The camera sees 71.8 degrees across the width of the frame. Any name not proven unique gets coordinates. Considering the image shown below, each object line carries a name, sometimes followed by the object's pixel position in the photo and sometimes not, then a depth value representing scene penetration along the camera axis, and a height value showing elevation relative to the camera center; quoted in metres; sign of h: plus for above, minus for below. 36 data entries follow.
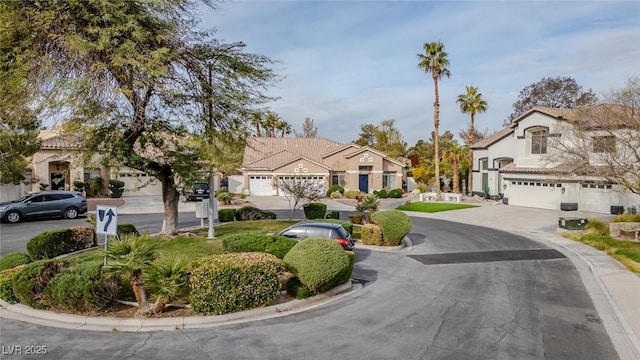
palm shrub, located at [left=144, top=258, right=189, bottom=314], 9.54 -2.15
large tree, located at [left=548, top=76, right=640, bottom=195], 18.84 +1.68
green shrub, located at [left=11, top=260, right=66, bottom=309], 9.87 -2.27
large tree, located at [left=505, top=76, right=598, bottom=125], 53.28 +10.53
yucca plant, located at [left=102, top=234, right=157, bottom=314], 9.33 -1.69
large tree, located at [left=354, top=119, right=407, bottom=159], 63.48 +6.46
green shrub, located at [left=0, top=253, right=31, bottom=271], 12.05 -2.17
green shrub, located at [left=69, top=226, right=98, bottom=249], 16.12 -2.00
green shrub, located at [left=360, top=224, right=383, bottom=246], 19.16 -2.39
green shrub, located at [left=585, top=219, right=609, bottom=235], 22.11 -2.48
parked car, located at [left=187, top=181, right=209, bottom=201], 38.69 -1.19
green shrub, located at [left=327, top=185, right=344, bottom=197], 45.12 -0.97
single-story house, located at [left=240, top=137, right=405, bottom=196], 46.16 +1.18
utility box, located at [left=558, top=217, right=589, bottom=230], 22.98 -2.36
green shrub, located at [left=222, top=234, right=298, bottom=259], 12.59 -1.84
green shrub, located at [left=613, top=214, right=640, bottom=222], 22.25 -2.05
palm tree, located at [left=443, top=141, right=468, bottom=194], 46.84 +2.46
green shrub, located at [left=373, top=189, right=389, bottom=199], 44.78 -1.45
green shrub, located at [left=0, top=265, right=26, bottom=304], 10.27 -2.50
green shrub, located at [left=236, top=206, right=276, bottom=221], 25.39 -1.94
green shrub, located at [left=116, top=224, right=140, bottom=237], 17.34 -1.90
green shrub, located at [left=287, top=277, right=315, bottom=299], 10.95 -2.74
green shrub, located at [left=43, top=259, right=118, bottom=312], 9.50 -2.36
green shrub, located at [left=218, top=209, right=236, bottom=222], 25.17 -1.94
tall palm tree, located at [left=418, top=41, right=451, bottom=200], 40.56 +10.47
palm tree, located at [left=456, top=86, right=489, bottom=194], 46.12 +7.83
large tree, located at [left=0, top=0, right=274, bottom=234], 13.66 +3.64
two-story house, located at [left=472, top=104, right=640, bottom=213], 23.72 +0.51
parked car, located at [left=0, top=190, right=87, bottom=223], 24.69 -1.39
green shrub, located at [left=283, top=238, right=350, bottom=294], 10.96 -2.08
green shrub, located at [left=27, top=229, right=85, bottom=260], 14.41 -2.09
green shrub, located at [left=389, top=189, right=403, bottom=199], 45.47 -1.48
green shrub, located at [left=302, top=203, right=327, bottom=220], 25.55 -1.78
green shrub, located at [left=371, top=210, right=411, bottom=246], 18.86 -2.02
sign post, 10.50 -0.91
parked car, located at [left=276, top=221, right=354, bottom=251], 15.38 -1.84
